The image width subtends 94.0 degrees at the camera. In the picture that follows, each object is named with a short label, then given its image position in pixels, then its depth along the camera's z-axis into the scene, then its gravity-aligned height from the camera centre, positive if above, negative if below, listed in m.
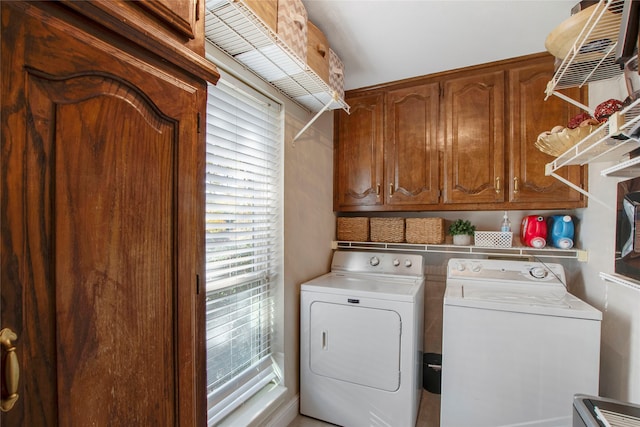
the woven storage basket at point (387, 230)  2.43 -0.12
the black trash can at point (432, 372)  2.32 -1.24
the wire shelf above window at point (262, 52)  1.15 +0.78
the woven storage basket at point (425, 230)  2.31 -0.12
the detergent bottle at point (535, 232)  2.06 -0.12
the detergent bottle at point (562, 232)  1.97 -0.11
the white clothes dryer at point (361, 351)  1.80 -0.87
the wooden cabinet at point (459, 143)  2.00 +0.55
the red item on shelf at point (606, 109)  1.07 +0.39
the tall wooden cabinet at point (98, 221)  0.49 -0.01
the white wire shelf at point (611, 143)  0.82 +0.26
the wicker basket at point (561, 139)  1.21 +0.33
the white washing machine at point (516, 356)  1.48 -0.74
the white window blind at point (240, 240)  1.48 -0.14
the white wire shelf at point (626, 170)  0.87 +0.16
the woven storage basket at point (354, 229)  2.53 -0.12
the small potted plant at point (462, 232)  2.30 -0.13
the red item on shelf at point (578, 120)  1.23 +0.40
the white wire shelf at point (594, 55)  0.95 +0.59
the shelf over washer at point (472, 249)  1.97 -0.26
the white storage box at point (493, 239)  2.14 -0.17
